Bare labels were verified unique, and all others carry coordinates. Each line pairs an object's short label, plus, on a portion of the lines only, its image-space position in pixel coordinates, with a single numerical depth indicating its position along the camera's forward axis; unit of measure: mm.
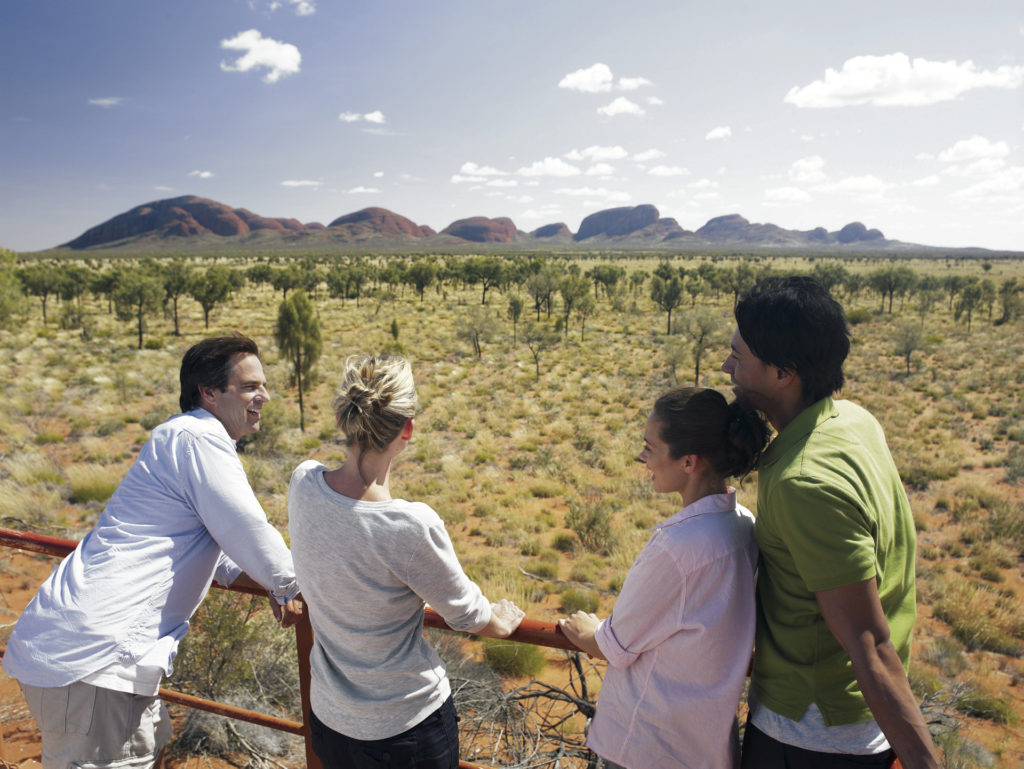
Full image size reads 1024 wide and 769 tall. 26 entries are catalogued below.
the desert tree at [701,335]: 21828
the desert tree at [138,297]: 28641
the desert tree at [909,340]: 25125
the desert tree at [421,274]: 50781
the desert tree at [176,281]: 31828
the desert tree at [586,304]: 33094
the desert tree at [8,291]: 24297
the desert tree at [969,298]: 33906
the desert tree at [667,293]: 34219
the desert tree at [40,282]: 36531
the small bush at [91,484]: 10367
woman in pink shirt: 1455
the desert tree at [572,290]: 34219
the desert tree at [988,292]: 38375
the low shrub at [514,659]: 6387
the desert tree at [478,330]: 27859
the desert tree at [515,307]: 31741
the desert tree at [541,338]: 27906
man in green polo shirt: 1270
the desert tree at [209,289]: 32500
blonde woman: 1547
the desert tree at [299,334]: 16578
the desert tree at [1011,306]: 36072
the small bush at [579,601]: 7975
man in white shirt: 1866
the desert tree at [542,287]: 38344
